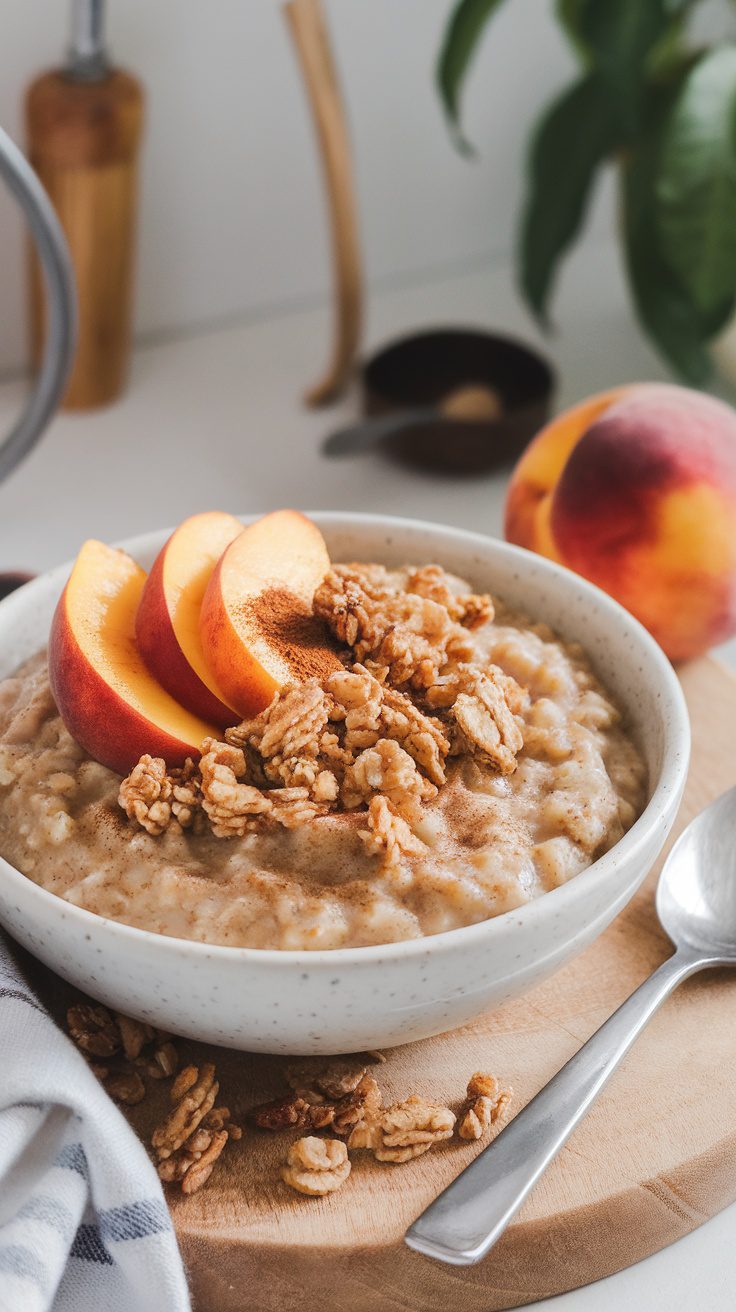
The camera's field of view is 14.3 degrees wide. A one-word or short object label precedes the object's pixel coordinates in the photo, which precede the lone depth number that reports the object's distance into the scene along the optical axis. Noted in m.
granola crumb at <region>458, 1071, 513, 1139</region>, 0.80
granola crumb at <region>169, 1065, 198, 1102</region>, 0.81
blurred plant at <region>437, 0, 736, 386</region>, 1.07
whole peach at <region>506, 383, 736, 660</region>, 0.94
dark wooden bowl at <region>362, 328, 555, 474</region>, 1.10
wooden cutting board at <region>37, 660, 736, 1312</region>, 0.78
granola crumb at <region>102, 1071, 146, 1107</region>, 0.81
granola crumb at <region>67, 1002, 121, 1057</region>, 0.81
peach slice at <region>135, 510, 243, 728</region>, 0.83
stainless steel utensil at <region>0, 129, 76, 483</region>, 0.96
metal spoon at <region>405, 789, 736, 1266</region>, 0.77
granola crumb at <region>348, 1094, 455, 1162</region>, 0.80
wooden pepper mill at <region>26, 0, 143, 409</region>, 1.05
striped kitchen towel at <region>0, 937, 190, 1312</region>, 0.77
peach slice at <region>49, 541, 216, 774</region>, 0.81
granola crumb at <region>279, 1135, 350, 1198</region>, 0.79
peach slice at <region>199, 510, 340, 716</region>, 0.82
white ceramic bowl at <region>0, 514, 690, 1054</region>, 0.77
